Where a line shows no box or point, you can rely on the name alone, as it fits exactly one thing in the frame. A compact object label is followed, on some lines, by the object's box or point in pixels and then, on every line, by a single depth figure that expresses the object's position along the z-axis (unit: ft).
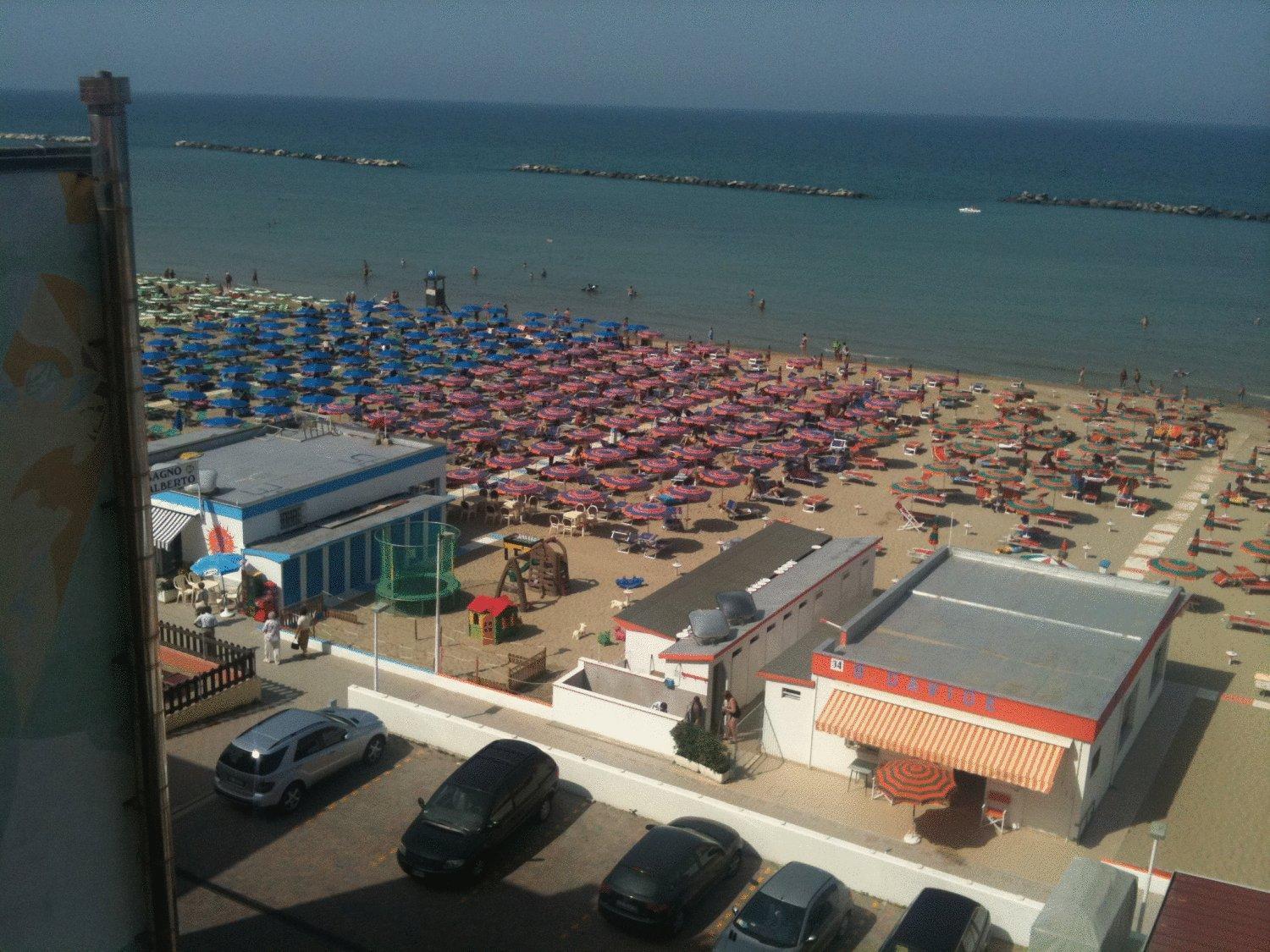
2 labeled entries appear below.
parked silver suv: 41.88
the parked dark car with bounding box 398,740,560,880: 38.83
